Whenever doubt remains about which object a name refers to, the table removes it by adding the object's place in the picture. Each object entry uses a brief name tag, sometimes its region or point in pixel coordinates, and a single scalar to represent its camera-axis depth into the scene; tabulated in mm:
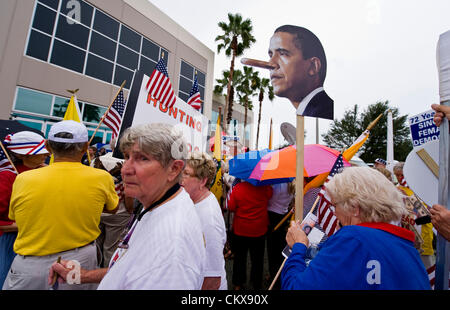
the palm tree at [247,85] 28375
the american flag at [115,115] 3336
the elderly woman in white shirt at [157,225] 929
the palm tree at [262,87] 29994
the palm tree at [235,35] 20453
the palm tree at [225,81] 28141
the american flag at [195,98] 4785
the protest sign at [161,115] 2326
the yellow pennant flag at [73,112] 3490
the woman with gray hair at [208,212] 1799
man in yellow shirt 1739
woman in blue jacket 1149
